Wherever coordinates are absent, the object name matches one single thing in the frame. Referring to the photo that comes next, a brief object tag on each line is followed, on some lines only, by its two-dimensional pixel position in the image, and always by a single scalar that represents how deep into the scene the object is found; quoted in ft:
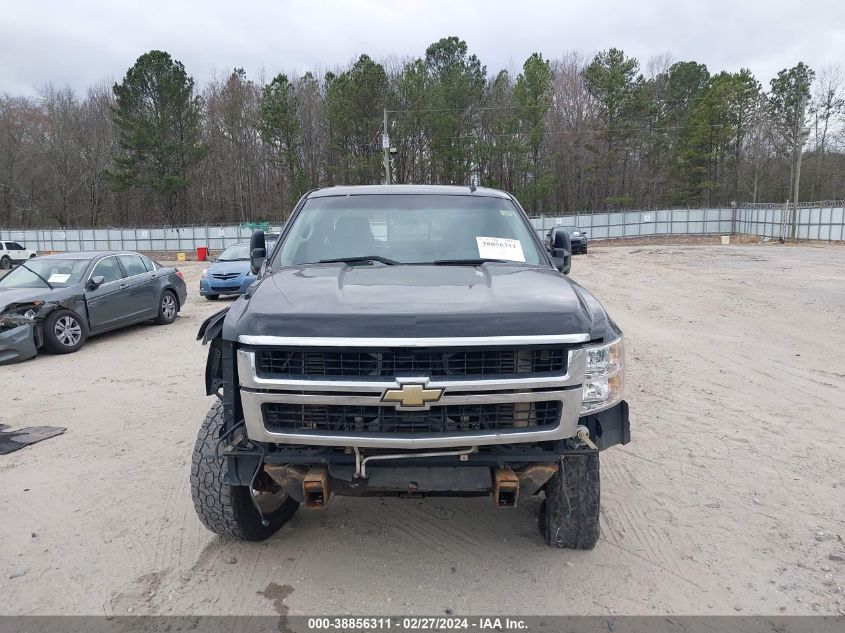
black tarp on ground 17.16
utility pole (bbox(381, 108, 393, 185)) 102.10
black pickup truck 8.77
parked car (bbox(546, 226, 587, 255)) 95.14
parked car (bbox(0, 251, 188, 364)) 29.23
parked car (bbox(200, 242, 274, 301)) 49.93
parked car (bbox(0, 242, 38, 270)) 107.04
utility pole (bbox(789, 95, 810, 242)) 114.93
